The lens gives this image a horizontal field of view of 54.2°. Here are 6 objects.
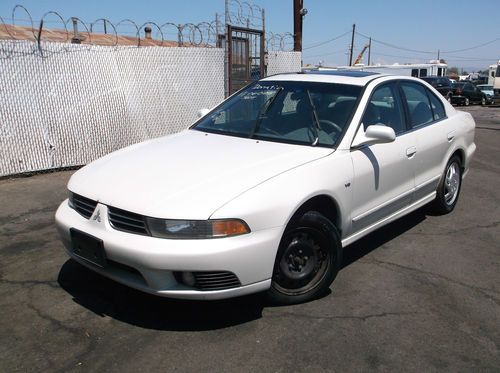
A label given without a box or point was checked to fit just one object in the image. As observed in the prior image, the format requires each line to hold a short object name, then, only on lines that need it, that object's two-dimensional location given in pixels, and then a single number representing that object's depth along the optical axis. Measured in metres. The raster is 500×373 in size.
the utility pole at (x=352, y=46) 58.45
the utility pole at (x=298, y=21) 11.73
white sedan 2.91
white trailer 37.12
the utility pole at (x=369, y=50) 70.68
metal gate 9.45
